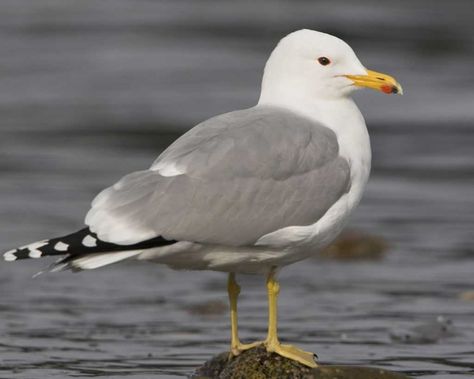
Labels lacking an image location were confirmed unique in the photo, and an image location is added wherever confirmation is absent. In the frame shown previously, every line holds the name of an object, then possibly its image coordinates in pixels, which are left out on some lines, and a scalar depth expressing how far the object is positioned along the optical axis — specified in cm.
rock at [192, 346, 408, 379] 1373
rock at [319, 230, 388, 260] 2134
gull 1289
